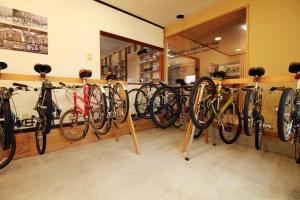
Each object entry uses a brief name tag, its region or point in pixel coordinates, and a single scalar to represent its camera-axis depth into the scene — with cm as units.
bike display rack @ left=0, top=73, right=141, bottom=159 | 193
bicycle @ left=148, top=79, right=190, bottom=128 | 284
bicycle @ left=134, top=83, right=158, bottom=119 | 334
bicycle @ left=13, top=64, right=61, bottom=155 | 192
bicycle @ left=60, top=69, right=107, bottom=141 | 236
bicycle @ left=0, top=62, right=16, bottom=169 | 156
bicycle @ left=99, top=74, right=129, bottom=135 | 251
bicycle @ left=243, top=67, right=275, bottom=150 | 206
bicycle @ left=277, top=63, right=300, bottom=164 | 165
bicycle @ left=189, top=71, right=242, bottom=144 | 210
